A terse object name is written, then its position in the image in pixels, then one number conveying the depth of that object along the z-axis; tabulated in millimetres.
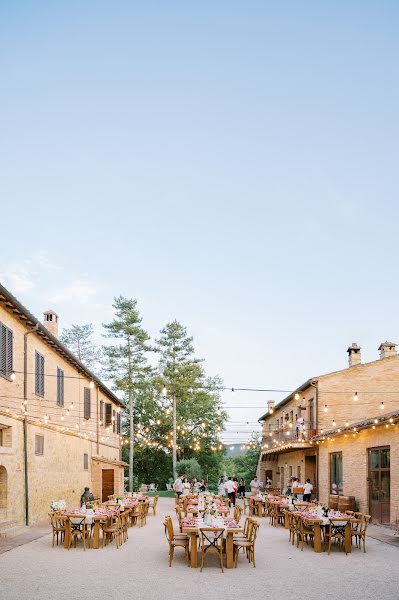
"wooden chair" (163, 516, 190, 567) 11484
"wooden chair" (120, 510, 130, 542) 14990
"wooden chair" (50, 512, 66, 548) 13545
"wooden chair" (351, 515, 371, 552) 13320
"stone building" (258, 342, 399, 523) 19031
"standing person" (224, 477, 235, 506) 26859
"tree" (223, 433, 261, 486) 59281
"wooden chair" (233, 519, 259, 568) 11477
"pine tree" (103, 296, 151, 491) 47781
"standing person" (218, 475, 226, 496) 31669
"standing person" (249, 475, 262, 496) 31891
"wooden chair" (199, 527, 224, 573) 11139
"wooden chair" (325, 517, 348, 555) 13188
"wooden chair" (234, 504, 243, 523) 13765
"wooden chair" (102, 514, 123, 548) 13752
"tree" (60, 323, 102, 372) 60312
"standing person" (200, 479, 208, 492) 35312
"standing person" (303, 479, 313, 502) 23828
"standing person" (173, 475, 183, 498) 27641
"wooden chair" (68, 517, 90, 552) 13375
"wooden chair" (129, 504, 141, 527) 18448
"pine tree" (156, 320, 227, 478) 49594
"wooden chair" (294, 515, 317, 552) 13562
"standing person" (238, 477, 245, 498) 35125
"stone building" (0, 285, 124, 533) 15891
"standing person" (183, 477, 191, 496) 30159
